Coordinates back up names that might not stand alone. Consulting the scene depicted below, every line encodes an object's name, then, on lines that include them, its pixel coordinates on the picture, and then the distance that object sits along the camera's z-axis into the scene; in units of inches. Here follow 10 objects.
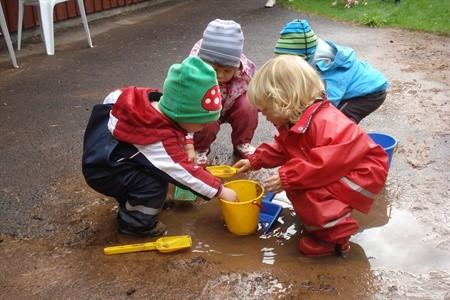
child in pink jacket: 126.2
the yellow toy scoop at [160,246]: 102.0
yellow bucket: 103.3
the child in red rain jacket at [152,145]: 97.3
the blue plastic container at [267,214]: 111.0
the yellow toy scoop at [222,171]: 120.4
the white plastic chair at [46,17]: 230.5
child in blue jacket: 127.5
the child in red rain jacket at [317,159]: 96.0
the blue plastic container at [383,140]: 129.2
